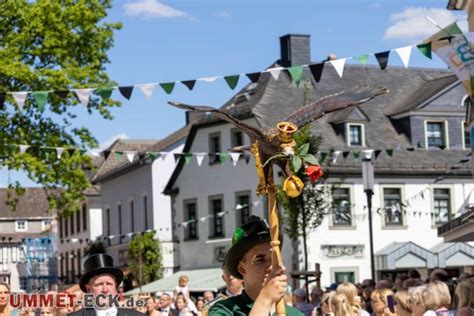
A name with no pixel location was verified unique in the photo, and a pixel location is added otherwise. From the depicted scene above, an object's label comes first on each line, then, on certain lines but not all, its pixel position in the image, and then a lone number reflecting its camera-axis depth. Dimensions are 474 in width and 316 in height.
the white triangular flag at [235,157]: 27.97
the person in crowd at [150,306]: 15.09
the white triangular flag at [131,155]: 25.80
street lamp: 24.59
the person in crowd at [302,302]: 17.55
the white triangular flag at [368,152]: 26.25
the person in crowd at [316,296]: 18.85
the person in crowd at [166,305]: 20.30
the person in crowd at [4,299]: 9.91
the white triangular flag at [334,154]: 29.28
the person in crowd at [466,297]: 8.72
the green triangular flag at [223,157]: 27.67
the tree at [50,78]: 29.64
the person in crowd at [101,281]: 8.77
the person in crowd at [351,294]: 10.20
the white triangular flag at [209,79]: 16.94
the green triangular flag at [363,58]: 15.76
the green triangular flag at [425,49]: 15.82
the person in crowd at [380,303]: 11.39
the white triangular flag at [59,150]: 26.80
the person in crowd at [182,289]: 22.16
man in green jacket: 5.02
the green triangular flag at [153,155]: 26.45
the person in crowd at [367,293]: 16.80
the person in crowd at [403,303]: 9.80
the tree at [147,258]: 50.91
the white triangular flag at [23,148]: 26.80
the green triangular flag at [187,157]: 28.65
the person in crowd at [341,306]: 9.87
